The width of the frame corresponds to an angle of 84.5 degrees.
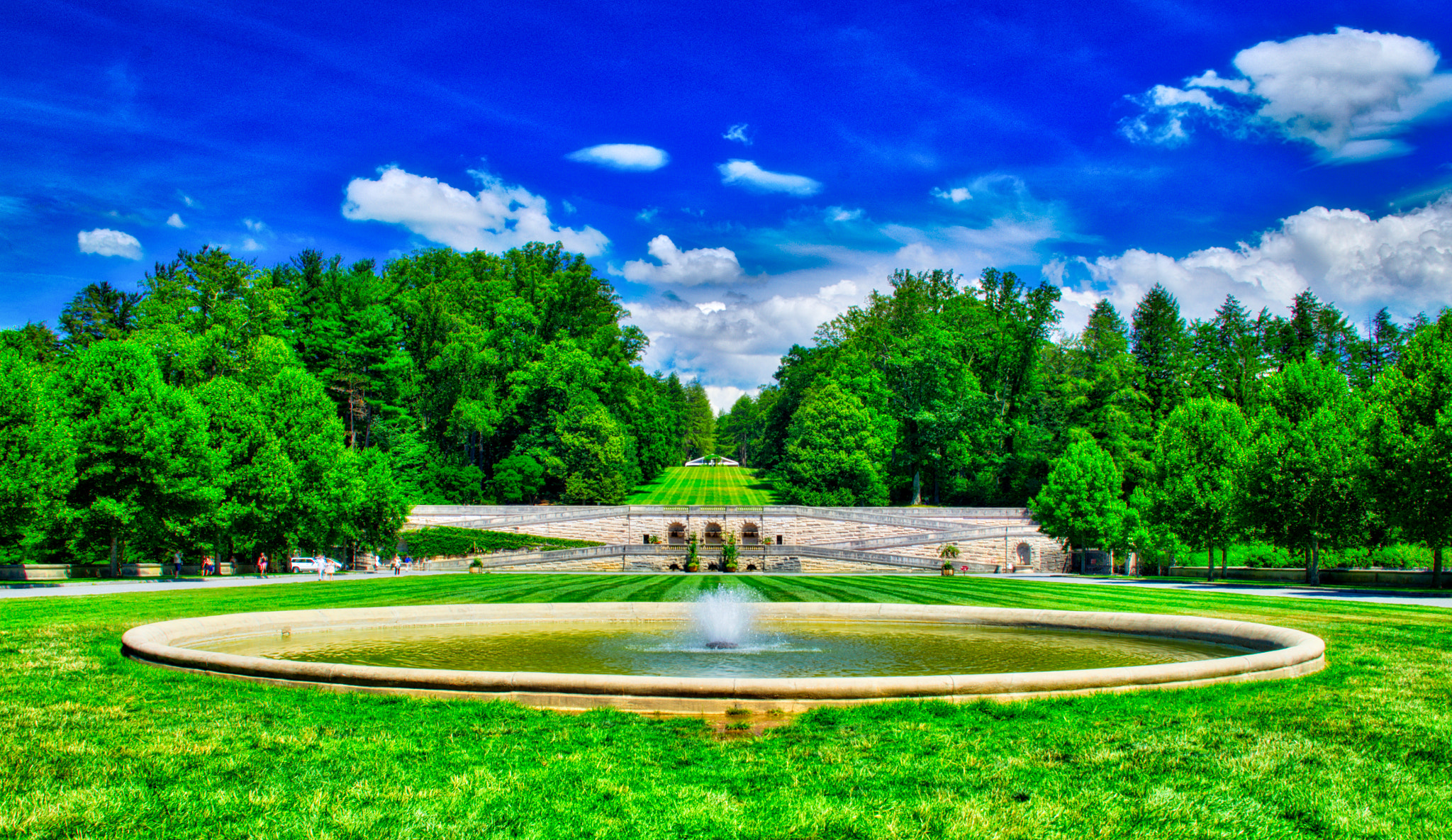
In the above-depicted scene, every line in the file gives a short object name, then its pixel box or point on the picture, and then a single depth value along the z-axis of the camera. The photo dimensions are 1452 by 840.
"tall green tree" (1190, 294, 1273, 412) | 65.88
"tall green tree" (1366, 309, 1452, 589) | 27.06
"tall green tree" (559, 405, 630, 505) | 67.44
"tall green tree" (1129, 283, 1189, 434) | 66.88
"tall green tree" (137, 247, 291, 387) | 49.47
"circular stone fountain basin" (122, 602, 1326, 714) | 8.20
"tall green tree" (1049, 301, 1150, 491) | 60.81
